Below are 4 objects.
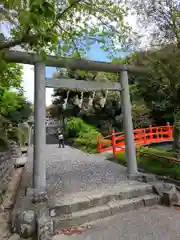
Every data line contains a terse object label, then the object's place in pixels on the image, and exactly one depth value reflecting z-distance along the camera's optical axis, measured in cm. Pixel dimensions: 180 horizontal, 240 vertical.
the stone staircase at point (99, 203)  322
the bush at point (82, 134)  1101
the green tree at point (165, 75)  479
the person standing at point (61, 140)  1214
